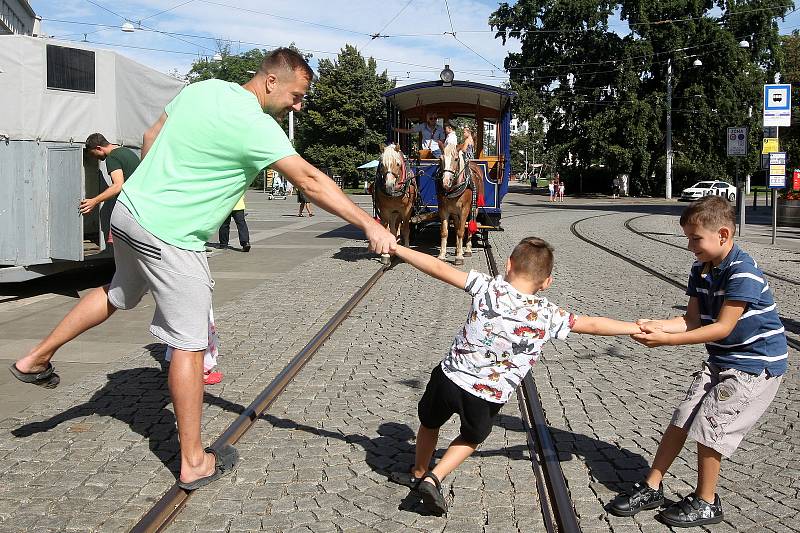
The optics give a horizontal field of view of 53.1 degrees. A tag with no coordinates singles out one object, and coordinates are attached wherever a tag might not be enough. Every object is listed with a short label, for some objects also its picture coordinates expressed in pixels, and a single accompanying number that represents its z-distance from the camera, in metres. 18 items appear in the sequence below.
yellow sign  18.34
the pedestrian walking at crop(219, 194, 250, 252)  14.99
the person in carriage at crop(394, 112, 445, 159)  15.70
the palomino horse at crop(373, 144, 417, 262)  13.27
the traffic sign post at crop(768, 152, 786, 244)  18.25
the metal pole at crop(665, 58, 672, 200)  49.46
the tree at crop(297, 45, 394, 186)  68.69
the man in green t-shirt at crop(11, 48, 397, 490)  3.54
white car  48.66
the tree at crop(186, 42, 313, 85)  90.75
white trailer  9.11
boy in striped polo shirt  3.37
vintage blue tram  15.95
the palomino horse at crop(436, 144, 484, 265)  13.34
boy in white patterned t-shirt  3.33
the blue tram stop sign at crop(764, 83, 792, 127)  17.28
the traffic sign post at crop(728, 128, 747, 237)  21.06
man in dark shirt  8.67
